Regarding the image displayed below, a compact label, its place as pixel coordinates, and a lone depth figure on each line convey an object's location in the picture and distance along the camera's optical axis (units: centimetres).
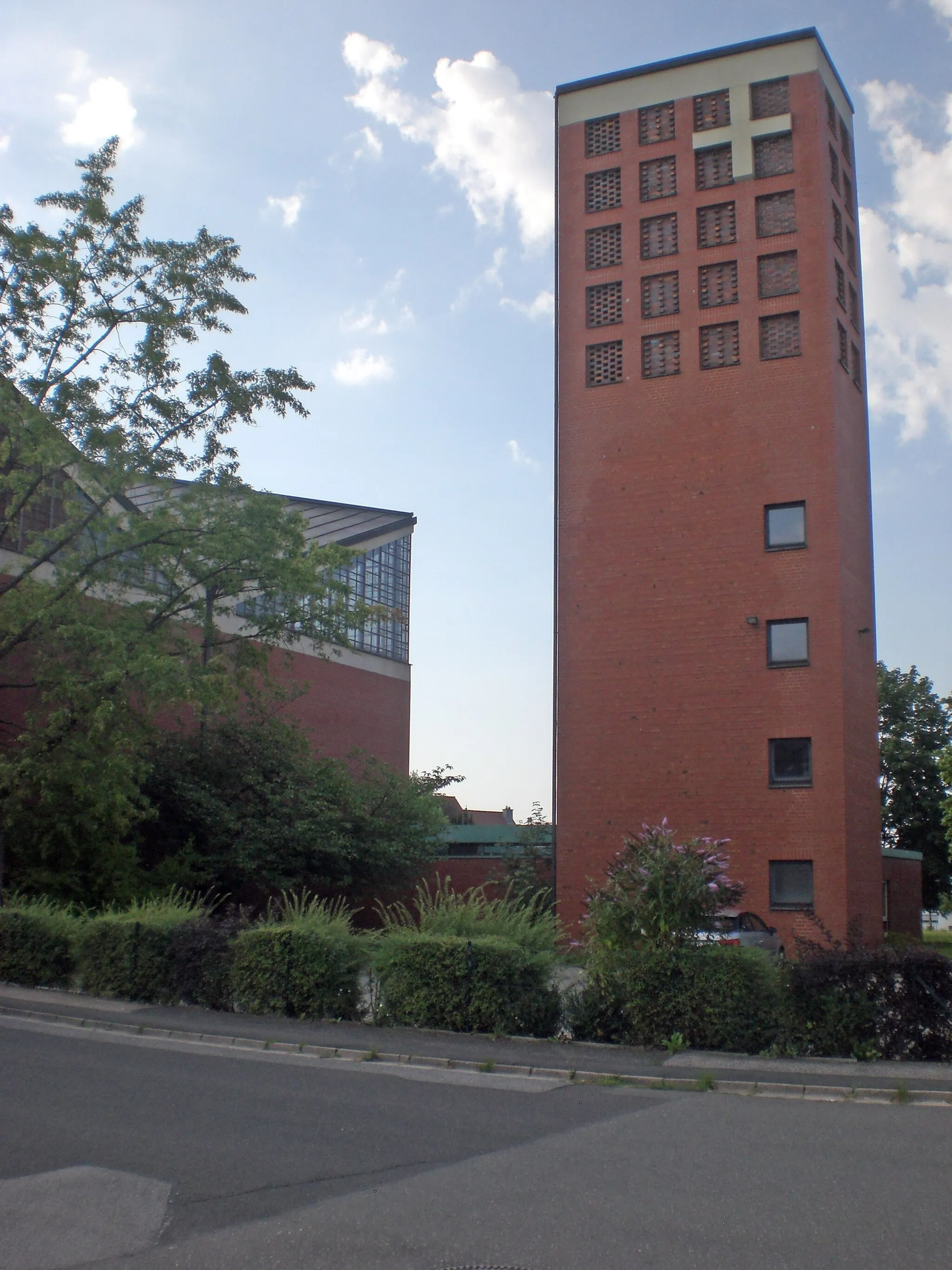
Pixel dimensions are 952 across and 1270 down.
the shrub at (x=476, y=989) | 1279
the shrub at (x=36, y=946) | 1673
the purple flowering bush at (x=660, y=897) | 1252
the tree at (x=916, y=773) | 5134
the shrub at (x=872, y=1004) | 1102
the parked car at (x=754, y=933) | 2044
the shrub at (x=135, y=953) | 1524
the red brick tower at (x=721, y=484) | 2756
